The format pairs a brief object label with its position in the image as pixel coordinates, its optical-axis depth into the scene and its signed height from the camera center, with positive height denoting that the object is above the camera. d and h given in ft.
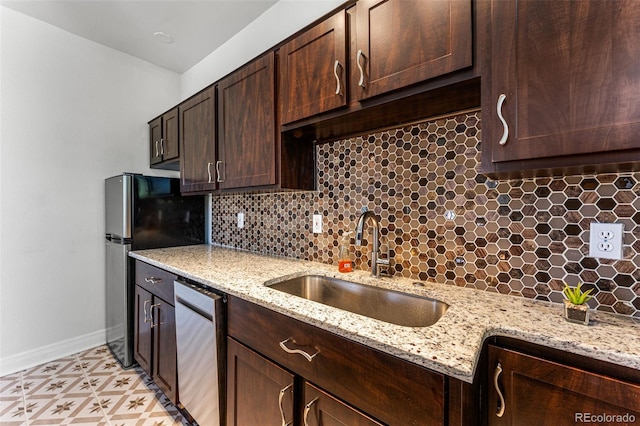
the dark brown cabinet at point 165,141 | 7.90 +2.15
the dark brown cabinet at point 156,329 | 5.33 -2.44
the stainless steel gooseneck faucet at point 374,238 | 4.33 -0.40
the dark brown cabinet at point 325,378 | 2.24 -1.58
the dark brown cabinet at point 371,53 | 3.07 +2.07
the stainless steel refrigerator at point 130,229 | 6.98 -0.41
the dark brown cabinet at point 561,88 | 2.27 +1.11
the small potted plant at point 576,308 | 2.64 -0.91
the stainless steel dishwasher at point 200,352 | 4.15 -2.20
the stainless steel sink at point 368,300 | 3.68 -1.30
